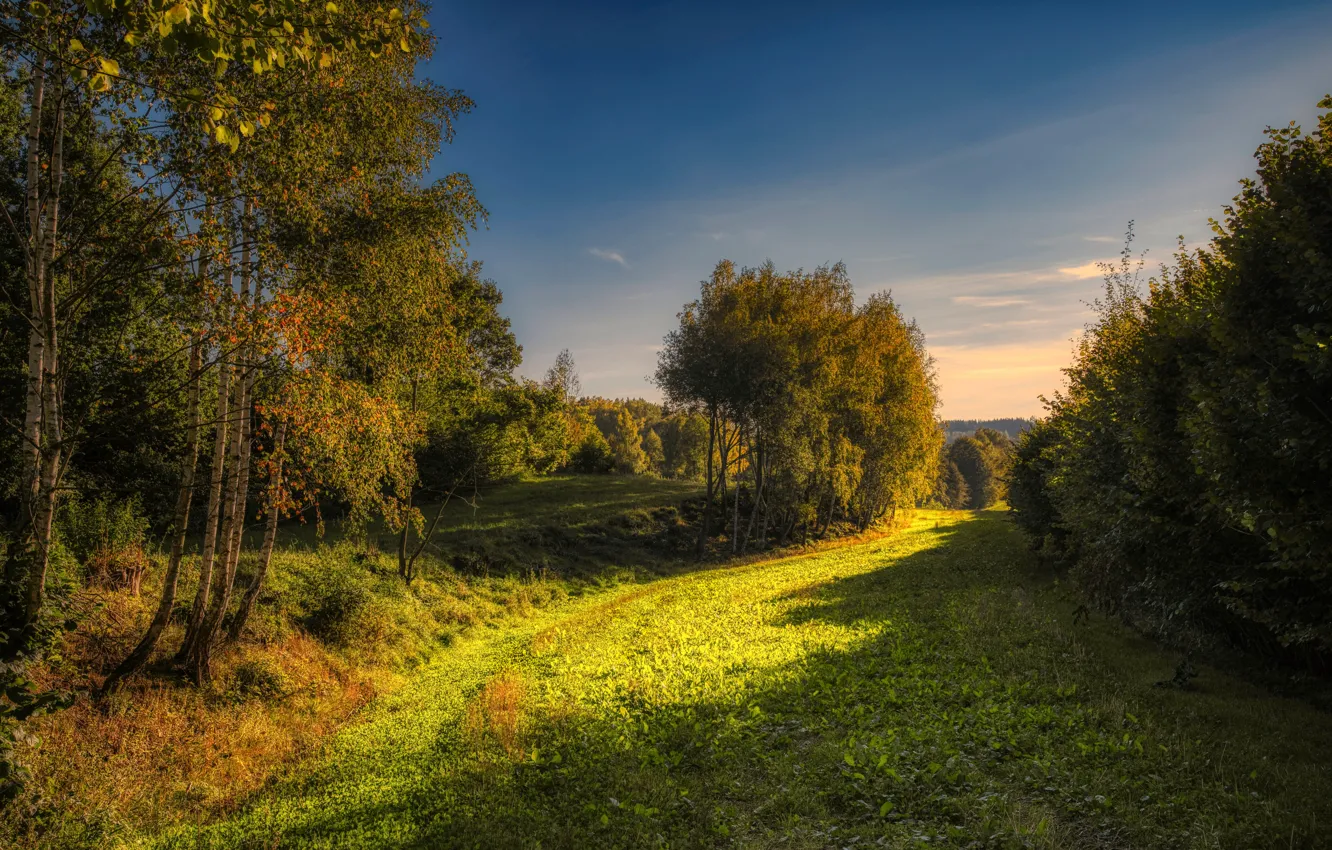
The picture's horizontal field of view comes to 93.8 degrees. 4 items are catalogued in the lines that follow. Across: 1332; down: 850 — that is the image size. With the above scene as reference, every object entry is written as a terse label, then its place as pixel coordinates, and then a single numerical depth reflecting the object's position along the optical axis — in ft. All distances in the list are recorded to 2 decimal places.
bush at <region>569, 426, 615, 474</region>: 216.74
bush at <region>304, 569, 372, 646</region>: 53.53
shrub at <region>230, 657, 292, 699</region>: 41.37
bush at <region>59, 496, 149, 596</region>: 46.44
